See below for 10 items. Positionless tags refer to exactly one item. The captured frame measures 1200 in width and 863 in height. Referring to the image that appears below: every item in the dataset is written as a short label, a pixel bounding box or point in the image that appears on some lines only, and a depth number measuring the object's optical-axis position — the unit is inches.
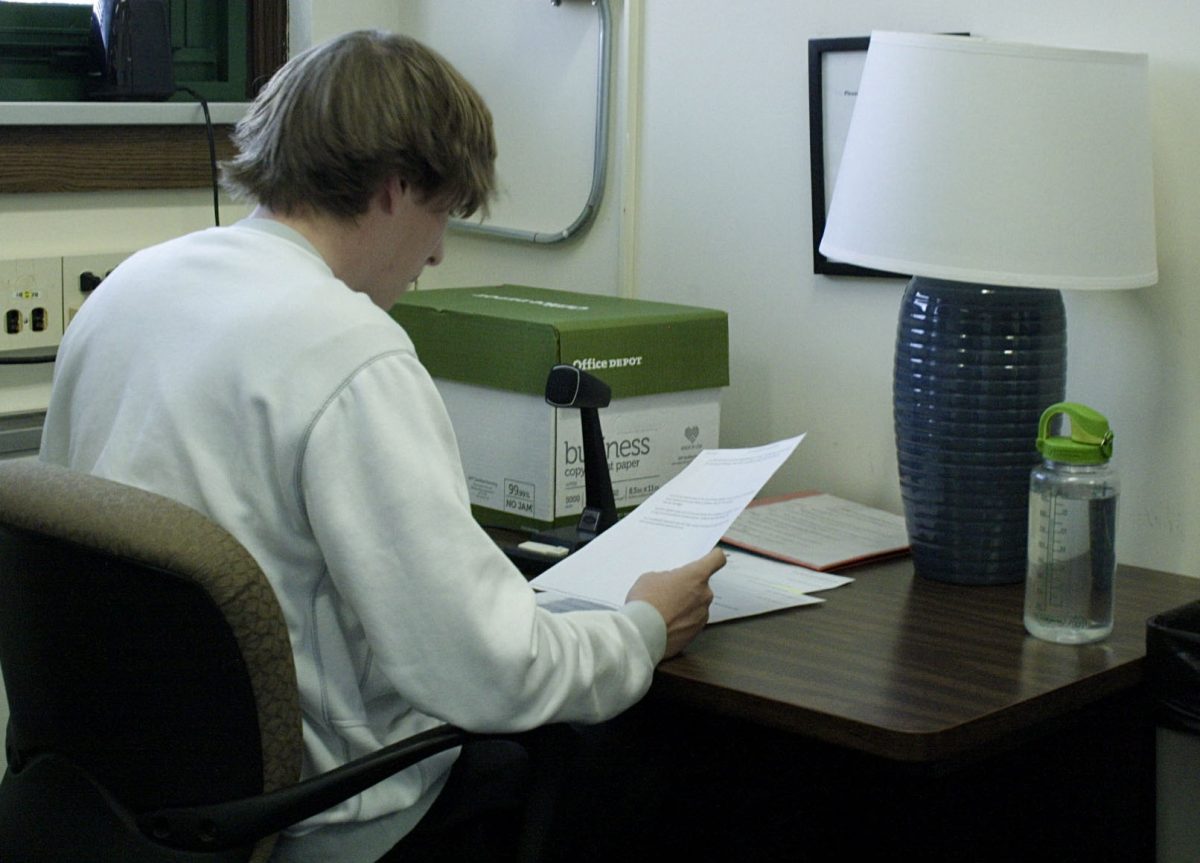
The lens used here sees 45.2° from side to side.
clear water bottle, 54.4
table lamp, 54.8
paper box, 68.9
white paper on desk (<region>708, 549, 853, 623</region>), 58.1
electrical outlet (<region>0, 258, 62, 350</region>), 75.8
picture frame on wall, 72.1
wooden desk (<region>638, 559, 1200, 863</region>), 48.4
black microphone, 65.3
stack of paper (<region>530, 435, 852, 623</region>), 56.0
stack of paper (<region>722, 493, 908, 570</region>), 65.1
